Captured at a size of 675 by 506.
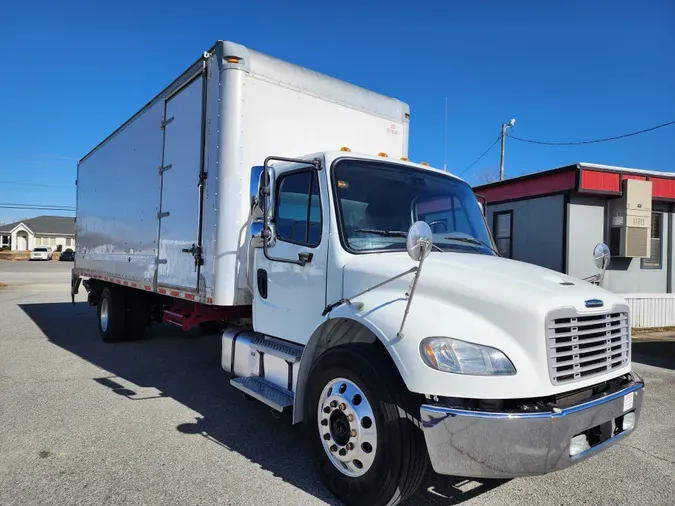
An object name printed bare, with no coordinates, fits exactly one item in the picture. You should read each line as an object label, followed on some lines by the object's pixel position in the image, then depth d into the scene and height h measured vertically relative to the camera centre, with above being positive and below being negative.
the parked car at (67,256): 57.05 -0.90
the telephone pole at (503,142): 23.78 +6.00
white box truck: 2.59 -0.26
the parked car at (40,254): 55.62 -0.72
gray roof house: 75.75 +1.94
